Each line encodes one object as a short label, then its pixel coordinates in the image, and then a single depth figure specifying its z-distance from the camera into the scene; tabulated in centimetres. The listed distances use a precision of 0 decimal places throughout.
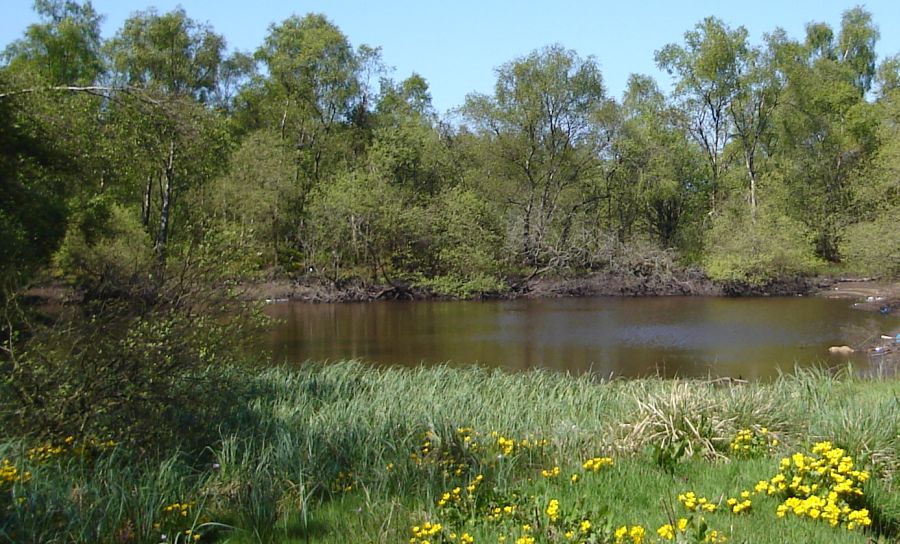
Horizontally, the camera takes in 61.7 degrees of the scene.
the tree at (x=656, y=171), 4003
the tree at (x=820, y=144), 3978
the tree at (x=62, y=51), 3212
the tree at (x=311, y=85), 4062
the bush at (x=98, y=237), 2055
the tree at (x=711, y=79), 3888
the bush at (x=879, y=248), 2525
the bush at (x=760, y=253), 3406
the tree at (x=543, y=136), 3769
